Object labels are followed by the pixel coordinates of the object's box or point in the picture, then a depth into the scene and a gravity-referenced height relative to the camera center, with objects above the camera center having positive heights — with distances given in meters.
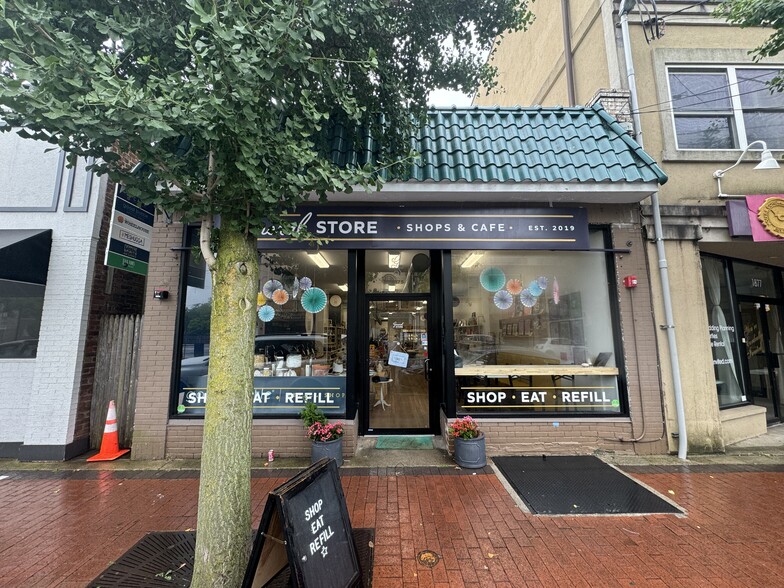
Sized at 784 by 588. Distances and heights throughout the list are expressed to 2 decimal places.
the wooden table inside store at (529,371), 5.61 -0.37
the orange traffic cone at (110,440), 5.29 -1.35
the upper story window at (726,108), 6.17 +4.09
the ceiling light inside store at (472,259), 5.93 +1.45
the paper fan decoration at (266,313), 5.81 +0.55
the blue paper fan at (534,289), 6.04 +0.97
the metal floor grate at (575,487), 3.82 -1.65
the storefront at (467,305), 5.27 +0.70
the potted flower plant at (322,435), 4.78 -1.17
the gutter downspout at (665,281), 5.22 +0.99
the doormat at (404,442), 5.61 -1.49
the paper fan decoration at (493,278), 6.05 +1.16
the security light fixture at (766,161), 5.23 +2.71
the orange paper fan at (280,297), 5.86 +0.83
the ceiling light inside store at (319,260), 5.80 +1.41
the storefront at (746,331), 6.46 +0.32
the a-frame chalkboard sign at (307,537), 2.28 -1.27
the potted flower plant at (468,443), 4.83 -1.29
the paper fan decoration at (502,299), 6.02 +0.81
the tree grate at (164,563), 2.74 -1.76
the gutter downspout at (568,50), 8.21 +6.76
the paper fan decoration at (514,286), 6.05 +1.03
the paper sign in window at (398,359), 6.14 -0.19
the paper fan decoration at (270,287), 5.83 +0.99
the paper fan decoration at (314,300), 5.85 +0.77
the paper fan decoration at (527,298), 6.04 +0.82
